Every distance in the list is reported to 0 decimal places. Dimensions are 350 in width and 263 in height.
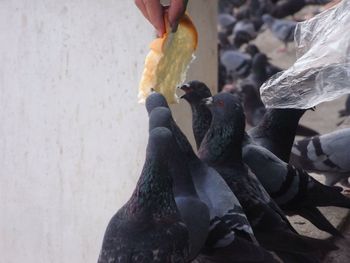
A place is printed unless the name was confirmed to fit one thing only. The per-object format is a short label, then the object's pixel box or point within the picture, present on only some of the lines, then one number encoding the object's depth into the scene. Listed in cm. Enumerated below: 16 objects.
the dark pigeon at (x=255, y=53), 1006
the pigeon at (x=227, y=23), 1462
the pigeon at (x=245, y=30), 1335
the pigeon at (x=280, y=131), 427
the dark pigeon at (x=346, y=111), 750
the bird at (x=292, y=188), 367
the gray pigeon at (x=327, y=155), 441
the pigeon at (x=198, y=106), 366
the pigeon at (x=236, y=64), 1093
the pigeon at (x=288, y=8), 1437
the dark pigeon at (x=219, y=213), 284
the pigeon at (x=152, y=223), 248
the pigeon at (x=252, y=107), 838
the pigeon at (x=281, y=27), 1298
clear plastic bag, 298
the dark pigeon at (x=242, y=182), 309
